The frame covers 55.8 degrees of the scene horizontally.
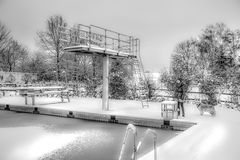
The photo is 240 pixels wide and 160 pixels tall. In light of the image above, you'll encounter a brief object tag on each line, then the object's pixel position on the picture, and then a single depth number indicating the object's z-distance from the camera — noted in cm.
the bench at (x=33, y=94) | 1081
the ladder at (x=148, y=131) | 331
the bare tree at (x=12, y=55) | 3397
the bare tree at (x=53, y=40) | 2442
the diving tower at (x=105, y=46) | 859
